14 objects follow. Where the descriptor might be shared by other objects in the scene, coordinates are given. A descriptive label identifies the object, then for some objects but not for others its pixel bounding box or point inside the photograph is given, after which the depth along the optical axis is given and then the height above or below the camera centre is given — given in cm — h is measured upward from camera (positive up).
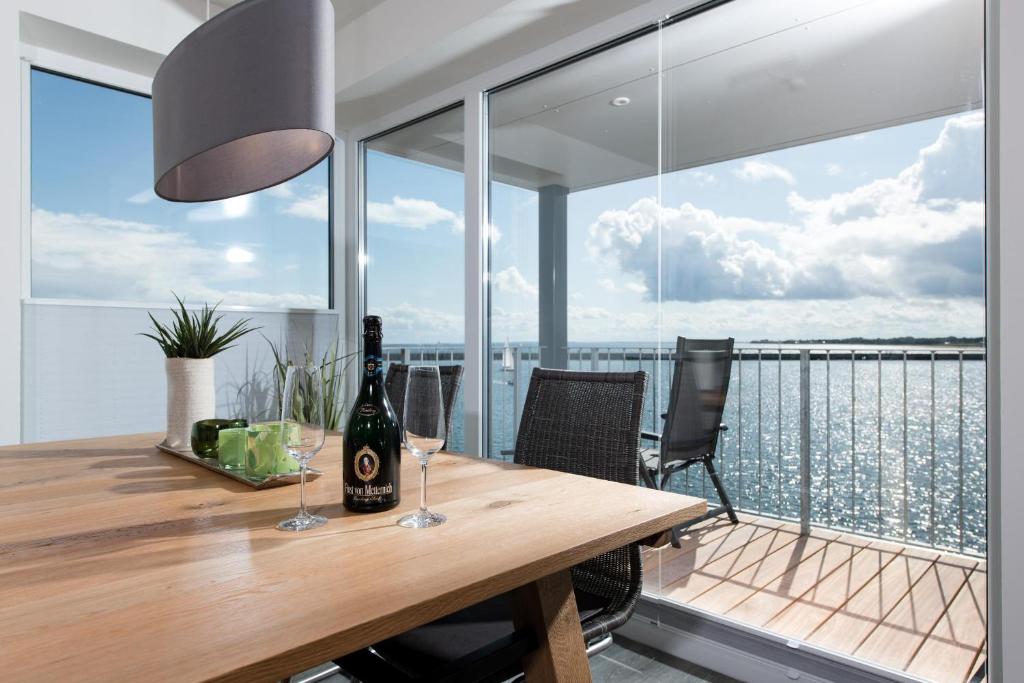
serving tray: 140 -30
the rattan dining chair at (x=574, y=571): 125 -56
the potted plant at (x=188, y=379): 186 -10
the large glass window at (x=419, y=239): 374 +62
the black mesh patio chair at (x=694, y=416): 247 -30
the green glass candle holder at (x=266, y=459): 143 -25
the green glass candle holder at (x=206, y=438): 168 -24
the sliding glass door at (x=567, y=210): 275 +60
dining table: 67 -31
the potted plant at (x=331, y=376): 413 -22
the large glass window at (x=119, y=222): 330 +67
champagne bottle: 117 -19
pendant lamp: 120 +50
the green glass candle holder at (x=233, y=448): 151 -24
